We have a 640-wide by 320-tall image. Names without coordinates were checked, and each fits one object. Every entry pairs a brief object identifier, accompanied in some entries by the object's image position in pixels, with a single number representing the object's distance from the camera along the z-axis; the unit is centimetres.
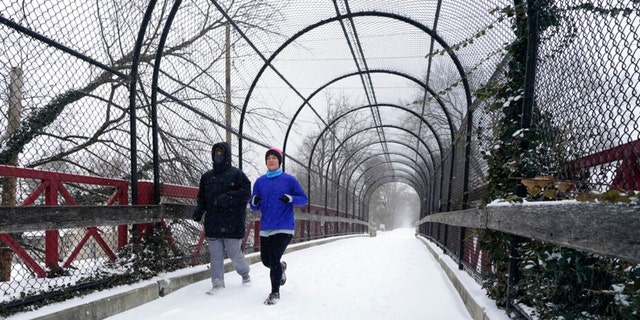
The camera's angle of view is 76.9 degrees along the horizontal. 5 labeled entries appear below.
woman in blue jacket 420
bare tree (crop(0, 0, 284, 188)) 394
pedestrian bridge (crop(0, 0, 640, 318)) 183
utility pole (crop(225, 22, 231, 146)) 791
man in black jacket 441
